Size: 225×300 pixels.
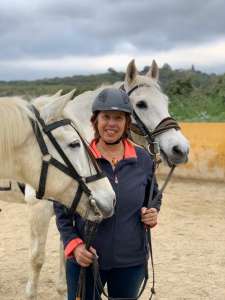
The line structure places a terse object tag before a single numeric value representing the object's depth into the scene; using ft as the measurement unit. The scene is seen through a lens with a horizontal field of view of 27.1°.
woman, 7.91
